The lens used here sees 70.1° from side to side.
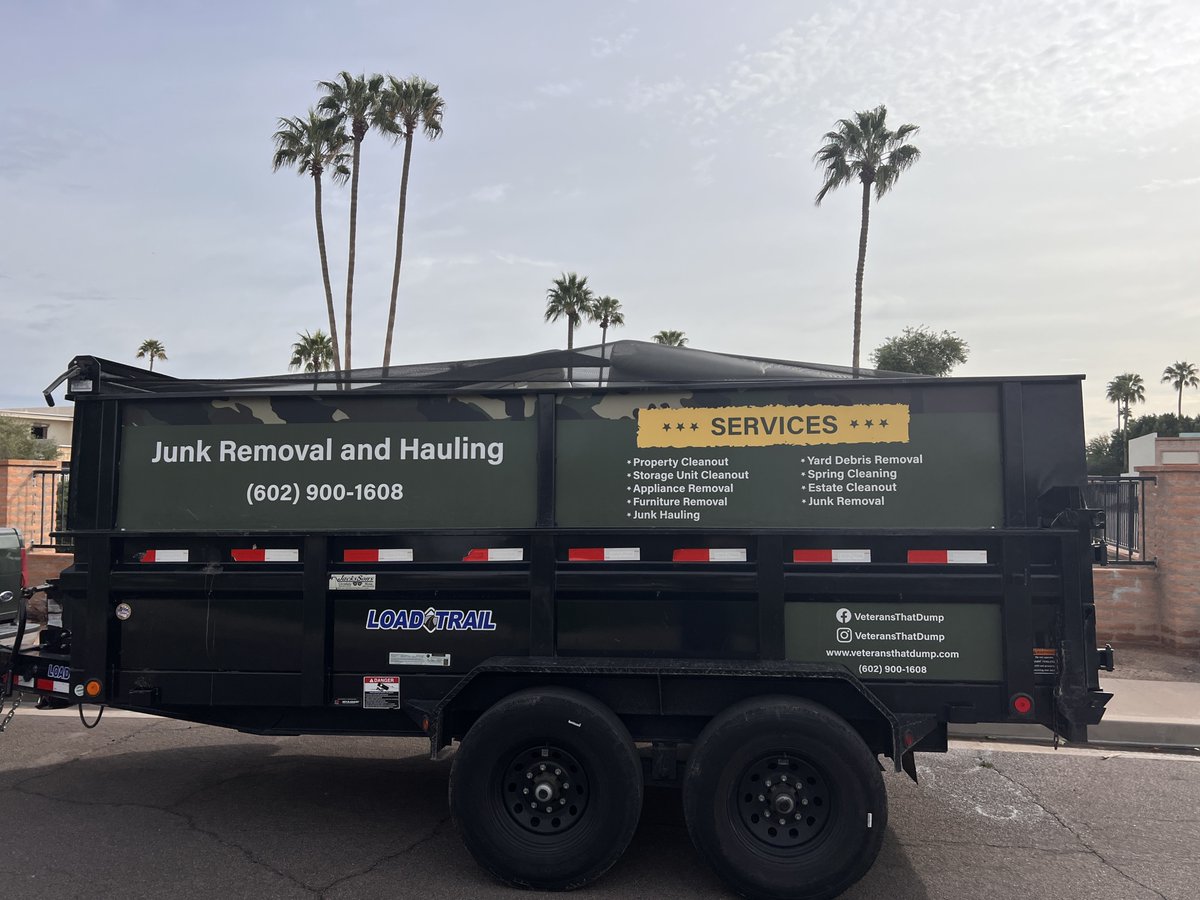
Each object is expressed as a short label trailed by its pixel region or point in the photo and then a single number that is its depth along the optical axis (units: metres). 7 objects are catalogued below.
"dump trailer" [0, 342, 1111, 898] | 4.07
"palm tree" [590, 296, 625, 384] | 43.00
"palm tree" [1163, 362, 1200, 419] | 88.38
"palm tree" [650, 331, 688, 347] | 42.31
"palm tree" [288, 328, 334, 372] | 41.89
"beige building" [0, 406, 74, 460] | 52.30
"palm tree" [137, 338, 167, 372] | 58.66
